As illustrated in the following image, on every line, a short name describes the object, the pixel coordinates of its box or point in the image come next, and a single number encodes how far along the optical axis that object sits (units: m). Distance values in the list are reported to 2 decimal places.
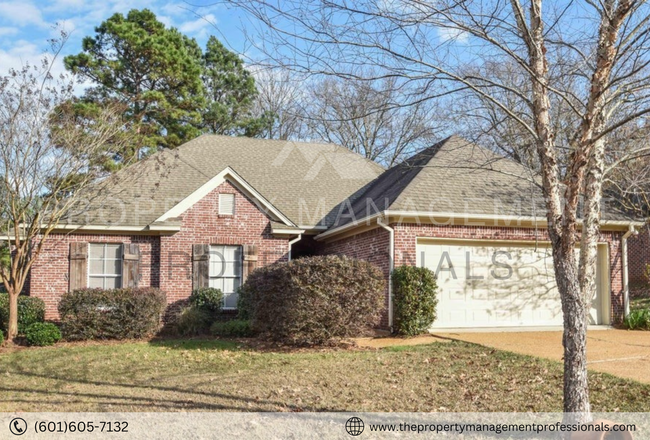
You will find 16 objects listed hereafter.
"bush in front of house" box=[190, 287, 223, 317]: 15.73
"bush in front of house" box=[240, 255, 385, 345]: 12.14
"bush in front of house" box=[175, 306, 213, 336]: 15.23
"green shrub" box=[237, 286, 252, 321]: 13.52
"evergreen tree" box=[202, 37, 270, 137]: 31.41
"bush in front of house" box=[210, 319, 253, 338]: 14.45
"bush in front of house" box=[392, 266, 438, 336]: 13.52
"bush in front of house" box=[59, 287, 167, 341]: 13.89
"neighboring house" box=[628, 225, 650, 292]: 23.94
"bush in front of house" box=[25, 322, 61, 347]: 13.21
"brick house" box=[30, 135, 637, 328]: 14.67
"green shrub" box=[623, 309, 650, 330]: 14.86
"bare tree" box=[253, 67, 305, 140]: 31.52
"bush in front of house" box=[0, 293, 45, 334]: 14.56
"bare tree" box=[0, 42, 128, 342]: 13.49
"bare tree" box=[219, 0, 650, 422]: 5.67
